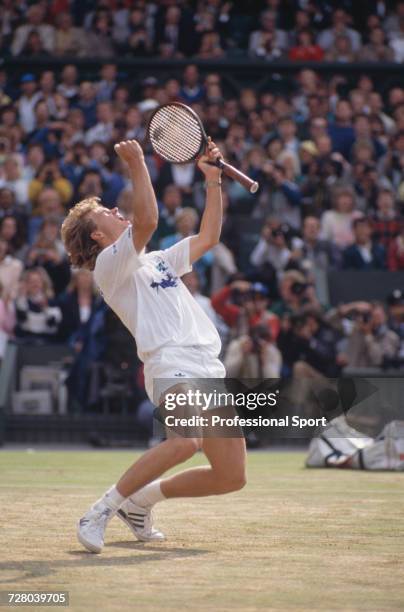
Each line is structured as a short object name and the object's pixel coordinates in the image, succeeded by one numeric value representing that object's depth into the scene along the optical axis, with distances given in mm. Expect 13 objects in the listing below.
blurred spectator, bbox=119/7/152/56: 20889
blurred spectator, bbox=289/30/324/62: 20938
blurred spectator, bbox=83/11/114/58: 20875
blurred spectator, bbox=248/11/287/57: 21188
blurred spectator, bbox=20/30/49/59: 20203
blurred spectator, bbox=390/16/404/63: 21469
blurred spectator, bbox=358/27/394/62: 21250
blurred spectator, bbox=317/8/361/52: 21344
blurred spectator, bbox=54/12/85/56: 20516
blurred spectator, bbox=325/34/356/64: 21141
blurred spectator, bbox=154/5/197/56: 20953
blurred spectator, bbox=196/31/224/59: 20859
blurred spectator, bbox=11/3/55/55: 20375
